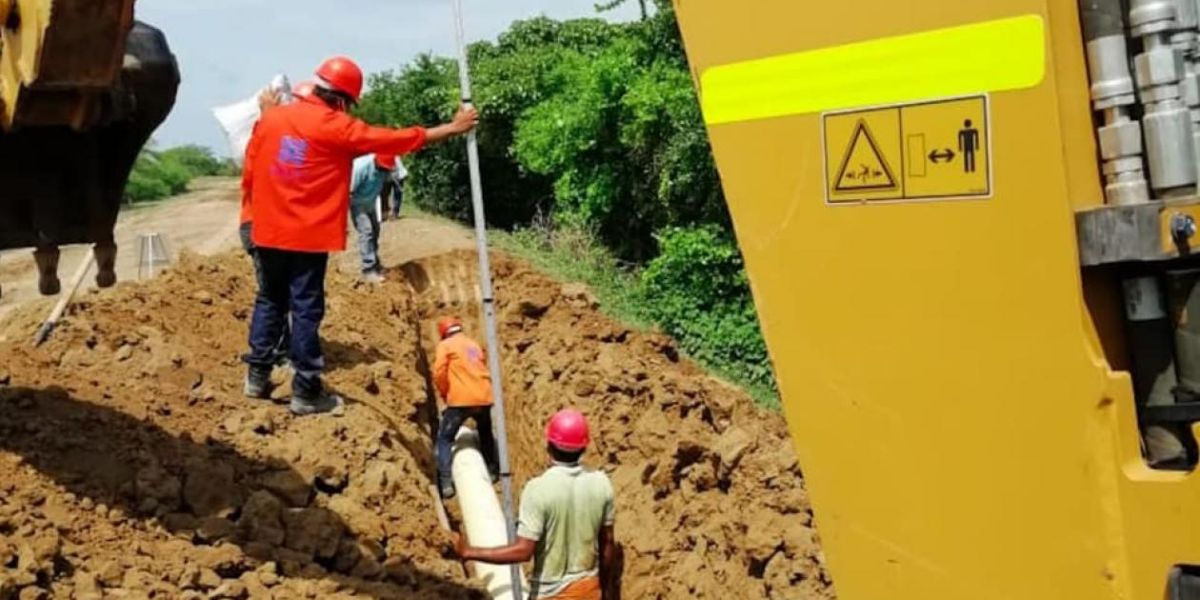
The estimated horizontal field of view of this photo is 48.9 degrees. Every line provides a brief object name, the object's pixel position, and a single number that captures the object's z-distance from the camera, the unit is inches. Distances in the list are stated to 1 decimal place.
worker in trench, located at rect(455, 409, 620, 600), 236.7
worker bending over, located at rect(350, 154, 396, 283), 524.4
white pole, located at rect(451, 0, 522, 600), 220.1
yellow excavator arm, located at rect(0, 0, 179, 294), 177.3
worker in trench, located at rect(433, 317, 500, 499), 402.0
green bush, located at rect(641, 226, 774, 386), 569.9
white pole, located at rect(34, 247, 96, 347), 352.0
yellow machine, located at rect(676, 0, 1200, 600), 89.2
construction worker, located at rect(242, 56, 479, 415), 276.2
